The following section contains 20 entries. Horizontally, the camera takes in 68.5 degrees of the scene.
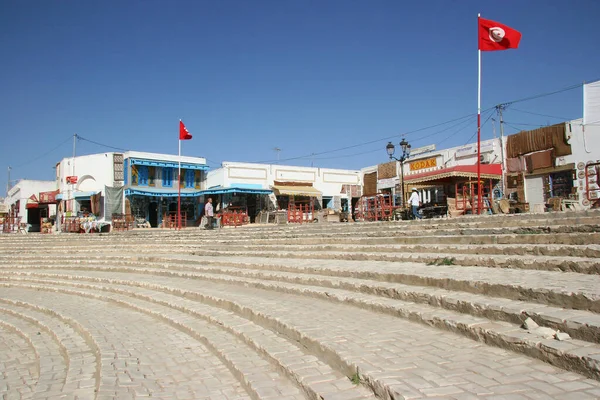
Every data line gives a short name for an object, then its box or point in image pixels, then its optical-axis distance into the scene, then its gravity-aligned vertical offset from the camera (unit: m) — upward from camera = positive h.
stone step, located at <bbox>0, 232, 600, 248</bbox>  6.62 -0.55
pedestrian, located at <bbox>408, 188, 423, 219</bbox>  15.49 +0.42
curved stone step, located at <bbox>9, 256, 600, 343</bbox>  3.53 -0.94
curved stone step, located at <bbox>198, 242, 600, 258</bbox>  5.81 -0.60
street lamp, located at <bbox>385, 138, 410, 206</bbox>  16.94 +2.62
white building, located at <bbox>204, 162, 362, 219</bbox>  28.39 +2.31
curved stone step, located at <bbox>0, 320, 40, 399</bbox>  4.71 -1.81
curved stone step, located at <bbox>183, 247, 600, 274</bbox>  5.21 -0.70
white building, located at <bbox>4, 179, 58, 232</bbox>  31.09 +1.65
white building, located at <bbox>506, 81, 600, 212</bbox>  17.44 +2.31
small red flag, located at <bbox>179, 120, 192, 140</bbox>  22.61 +4.53
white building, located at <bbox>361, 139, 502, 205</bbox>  16.74 +2.56
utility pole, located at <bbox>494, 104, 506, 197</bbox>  20.84 +2.12
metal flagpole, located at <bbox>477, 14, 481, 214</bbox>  12.10 +3.04
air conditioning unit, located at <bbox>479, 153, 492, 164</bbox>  21.71 +2.71
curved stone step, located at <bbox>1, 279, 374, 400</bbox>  3.48 -1.38
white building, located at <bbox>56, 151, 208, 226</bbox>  26.91 +2.40
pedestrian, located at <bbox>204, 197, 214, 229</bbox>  19.12 +0.24
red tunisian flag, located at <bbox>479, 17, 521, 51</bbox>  12.77 +5.14
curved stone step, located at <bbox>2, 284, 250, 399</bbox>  4.20 -1.56
